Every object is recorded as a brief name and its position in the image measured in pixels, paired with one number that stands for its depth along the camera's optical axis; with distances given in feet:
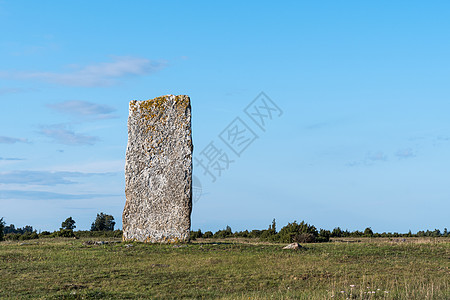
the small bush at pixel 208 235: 126.82
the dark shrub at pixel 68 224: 167.63
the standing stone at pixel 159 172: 80.59
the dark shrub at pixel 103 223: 169.99
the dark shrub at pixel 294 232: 94.48
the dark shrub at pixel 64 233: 124.98
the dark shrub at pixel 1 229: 123.03
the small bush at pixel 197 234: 123.34
